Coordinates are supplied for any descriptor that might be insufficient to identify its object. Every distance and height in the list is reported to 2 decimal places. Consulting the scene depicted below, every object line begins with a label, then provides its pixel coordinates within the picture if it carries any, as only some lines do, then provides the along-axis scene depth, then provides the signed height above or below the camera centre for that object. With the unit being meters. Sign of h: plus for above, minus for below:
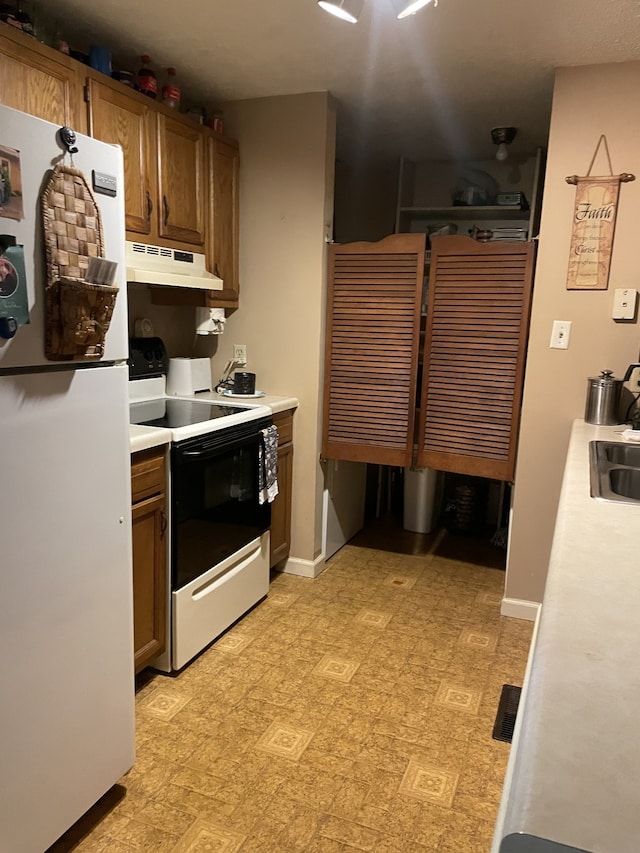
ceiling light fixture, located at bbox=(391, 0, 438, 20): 1.56 +0.81
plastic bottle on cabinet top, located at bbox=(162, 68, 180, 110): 2.57 +0.92
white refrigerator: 1.27 -0.54
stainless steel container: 2.44 -0.27
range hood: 2.38 +0.20
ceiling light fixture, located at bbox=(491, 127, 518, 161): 3.26 +1.00
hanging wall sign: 2.48 +0.41
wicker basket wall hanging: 1.31 +0.10
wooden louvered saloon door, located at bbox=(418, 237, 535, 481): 2.76 -0.12
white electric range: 2.23 -0.77
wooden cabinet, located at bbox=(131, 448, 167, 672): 2.01 -0.80
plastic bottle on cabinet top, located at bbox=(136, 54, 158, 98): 2.43 +0.92
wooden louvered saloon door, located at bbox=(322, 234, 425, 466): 2.96 -0.12
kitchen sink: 1.54 -0.39
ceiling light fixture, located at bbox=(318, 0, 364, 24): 1.63 +0.83
